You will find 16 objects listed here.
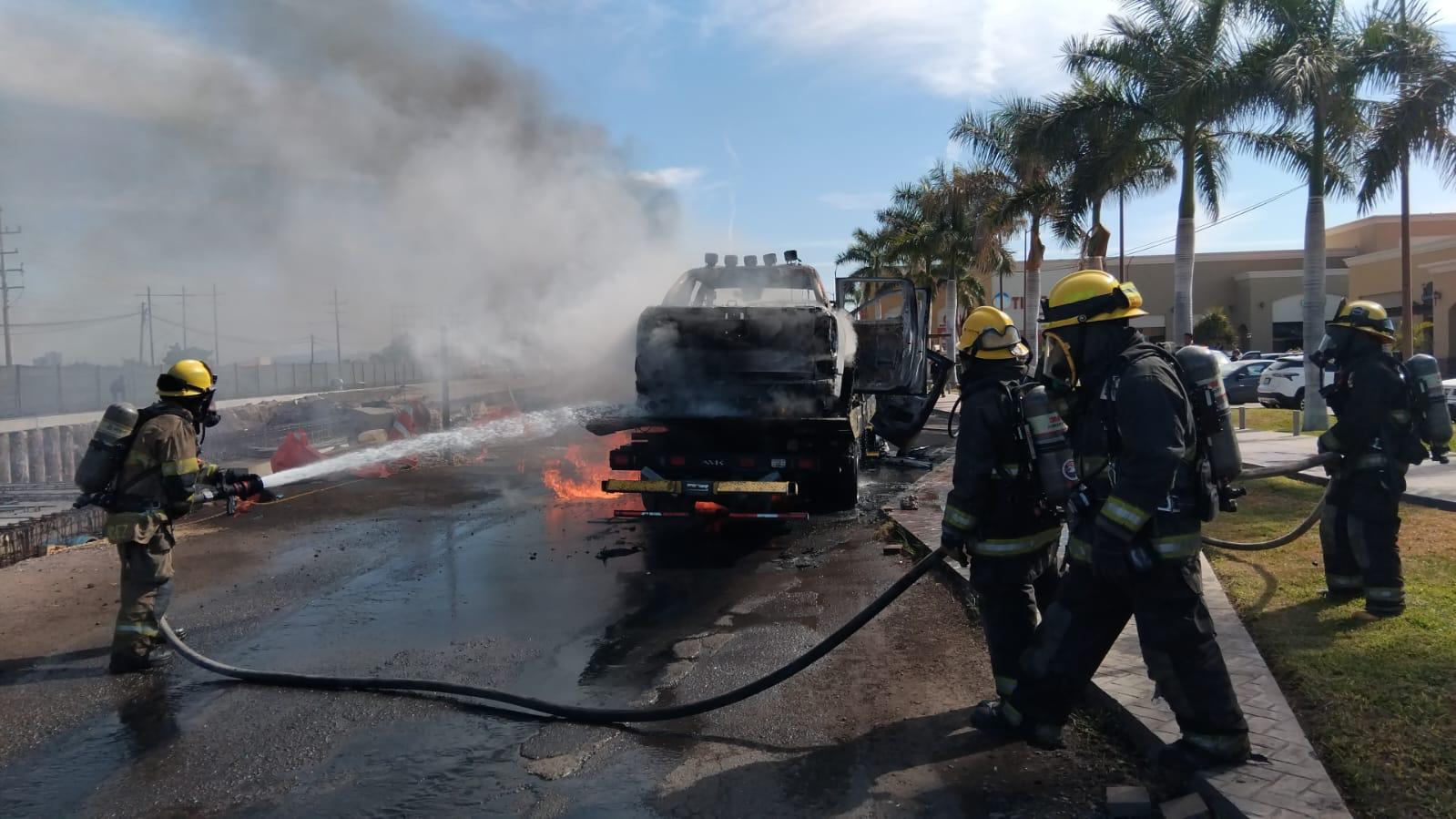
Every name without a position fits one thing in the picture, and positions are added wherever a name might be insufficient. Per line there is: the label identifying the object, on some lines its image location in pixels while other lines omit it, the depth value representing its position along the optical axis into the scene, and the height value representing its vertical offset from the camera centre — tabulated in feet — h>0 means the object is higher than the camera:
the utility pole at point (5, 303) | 129.36 +11.72
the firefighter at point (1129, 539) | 10.91 -2.25
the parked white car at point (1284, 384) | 72.49 -2.47
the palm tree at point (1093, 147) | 55.83 +13.34
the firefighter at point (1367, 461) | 16.07 -2.01
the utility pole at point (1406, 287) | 65.67 +4.69
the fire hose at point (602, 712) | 13.61 -5.20
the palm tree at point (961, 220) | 87.51 +14.88
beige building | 152.35 +14.00
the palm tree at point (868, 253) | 133.03 +17.27
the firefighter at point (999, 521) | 13.11 -2.36
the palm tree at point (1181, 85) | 48.78 +15.49
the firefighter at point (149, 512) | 16.81 -2.55
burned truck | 26.40 -1.36
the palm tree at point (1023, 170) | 60.34 +14.52
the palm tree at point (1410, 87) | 46.09 +13.67
